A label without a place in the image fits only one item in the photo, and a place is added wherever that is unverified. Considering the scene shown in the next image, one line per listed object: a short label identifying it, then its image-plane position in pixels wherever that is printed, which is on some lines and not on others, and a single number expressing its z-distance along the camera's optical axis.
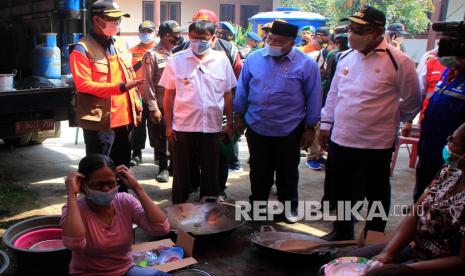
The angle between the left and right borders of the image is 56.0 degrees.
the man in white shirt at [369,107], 3.27
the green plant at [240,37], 14.64
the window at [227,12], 19.09
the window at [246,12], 19.41
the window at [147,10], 17.50
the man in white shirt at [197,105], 3.92
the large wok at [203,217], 3.64
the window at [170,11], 17.91
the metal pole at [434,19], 13.83
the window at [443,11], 13.90
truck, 4.62
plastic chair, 5.45
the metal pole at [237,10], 18.94
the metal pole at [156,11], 16.03
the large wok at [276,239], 3.18
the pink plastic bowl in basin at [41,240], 3.07
